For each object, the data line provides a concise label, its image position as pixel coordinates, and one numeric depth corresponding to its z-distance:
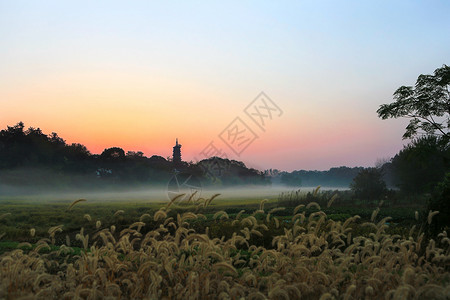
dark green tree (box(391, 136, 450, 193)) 32.95
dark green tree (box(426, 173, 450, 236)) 10.21
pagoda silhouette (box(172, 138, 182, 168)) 66.15
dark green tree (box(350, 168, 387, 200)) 36.22
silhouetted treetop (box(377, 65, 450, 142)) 35.72
